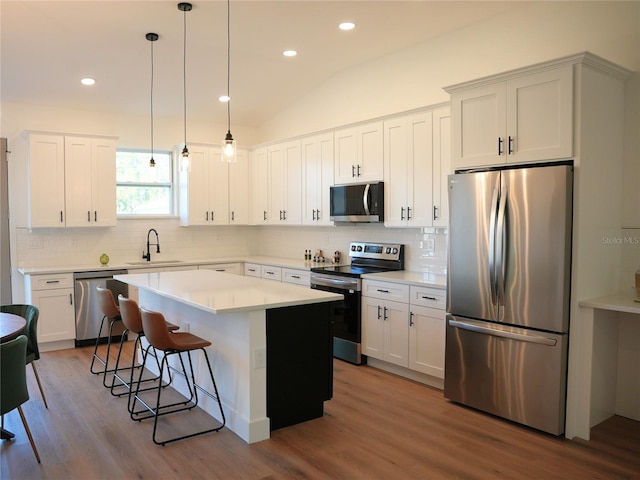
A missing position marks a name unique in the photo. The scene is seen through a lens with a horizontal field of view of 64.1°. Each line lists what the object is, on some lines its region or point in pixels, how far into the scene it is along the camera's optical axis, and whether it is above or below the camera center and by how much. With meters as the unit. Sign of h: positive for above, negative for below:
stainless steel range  5.01 -0.58
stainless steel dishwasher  5.75 -0.83
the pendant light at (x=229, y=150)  3.62 +0.55
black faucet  6.71 -0.28
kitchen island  3.33 -0.86
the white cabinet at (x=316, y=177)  5.89 +0.60
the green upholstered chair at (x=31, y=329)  3.73 -0.75
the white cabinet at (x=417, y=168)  4.59 +0.56
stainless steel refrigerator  3.35 -0.45
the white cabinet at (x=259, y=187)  7.03 +0.56
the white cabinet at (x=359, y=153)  5.21 +0.78
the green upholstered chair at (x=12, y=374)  2.77 -0.82
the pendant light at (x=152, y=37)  4.70 +1.77
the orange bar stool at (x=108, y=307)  4.39 -0.69
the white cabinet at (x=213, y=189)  6.87 +0.52
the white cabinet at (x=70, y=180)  5.72 +0.54
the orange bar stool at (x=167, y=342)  3.33 -0.79
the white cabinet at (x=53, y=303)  5.52 -0.84
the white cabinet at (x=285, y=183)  6.41 +0.57
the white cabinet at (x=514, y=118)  3.35 +0.76
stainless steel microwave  5.18 +0.26
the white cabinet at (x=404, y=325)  4.30 -0.88
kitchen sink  6.51 -0.45
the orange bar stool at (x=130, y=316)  3.84 -0.68
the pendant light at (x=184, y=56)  4.20 +1.77
